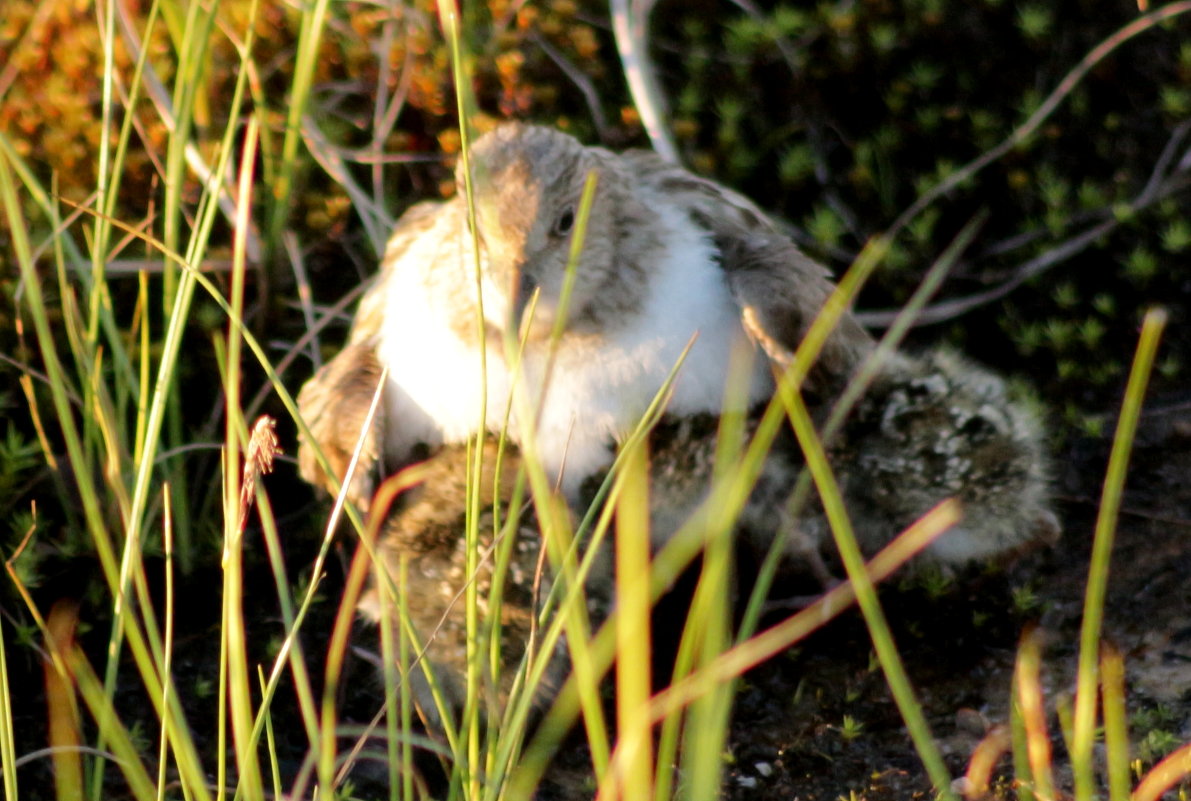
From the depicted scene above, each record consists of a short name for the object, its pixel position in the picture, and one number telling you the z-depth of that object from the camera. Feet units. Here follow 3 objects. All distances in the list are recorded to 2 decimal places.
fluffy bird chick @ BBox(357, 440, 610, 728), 20.42
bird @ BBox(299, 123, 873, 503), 20.74
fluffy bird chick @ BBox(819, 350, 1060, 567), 22.22
